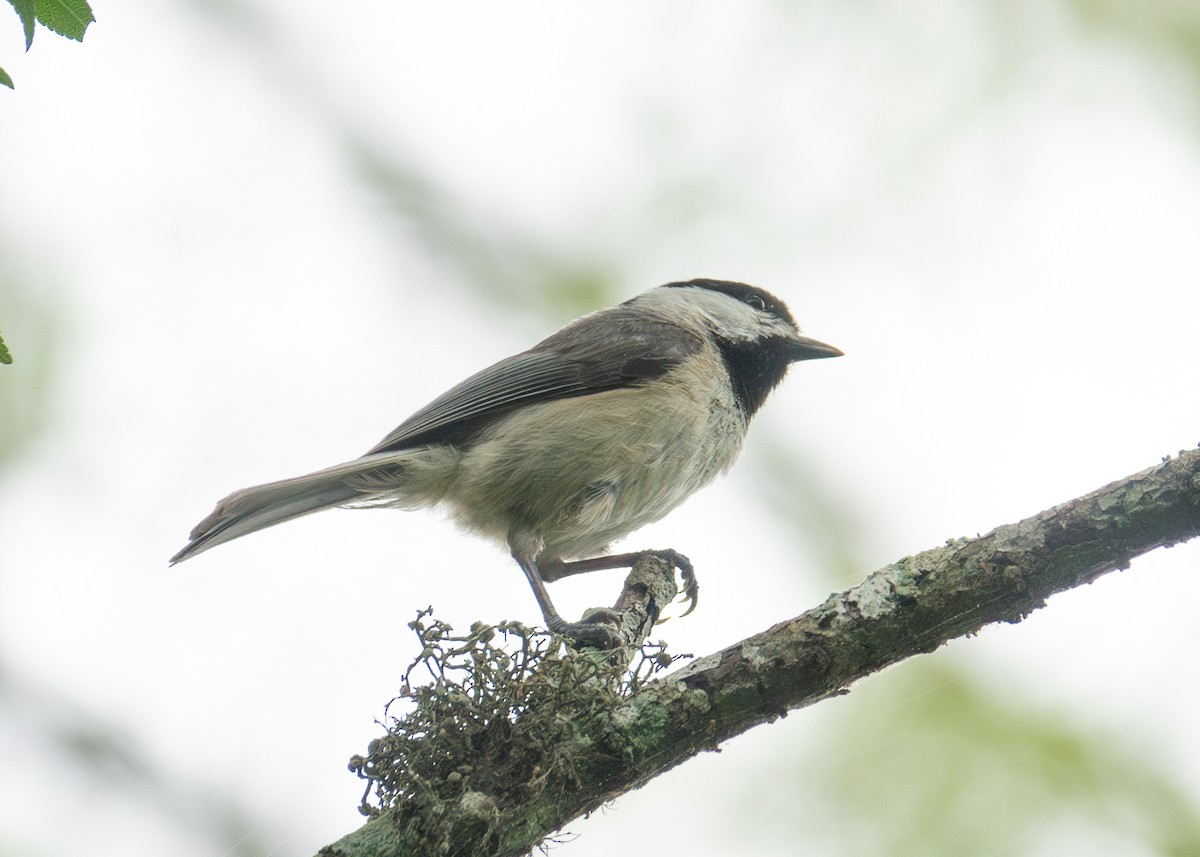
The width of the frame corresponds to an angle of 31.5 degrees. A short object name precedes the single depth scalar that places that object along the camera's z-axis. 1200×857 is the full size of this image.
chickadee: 7.09
